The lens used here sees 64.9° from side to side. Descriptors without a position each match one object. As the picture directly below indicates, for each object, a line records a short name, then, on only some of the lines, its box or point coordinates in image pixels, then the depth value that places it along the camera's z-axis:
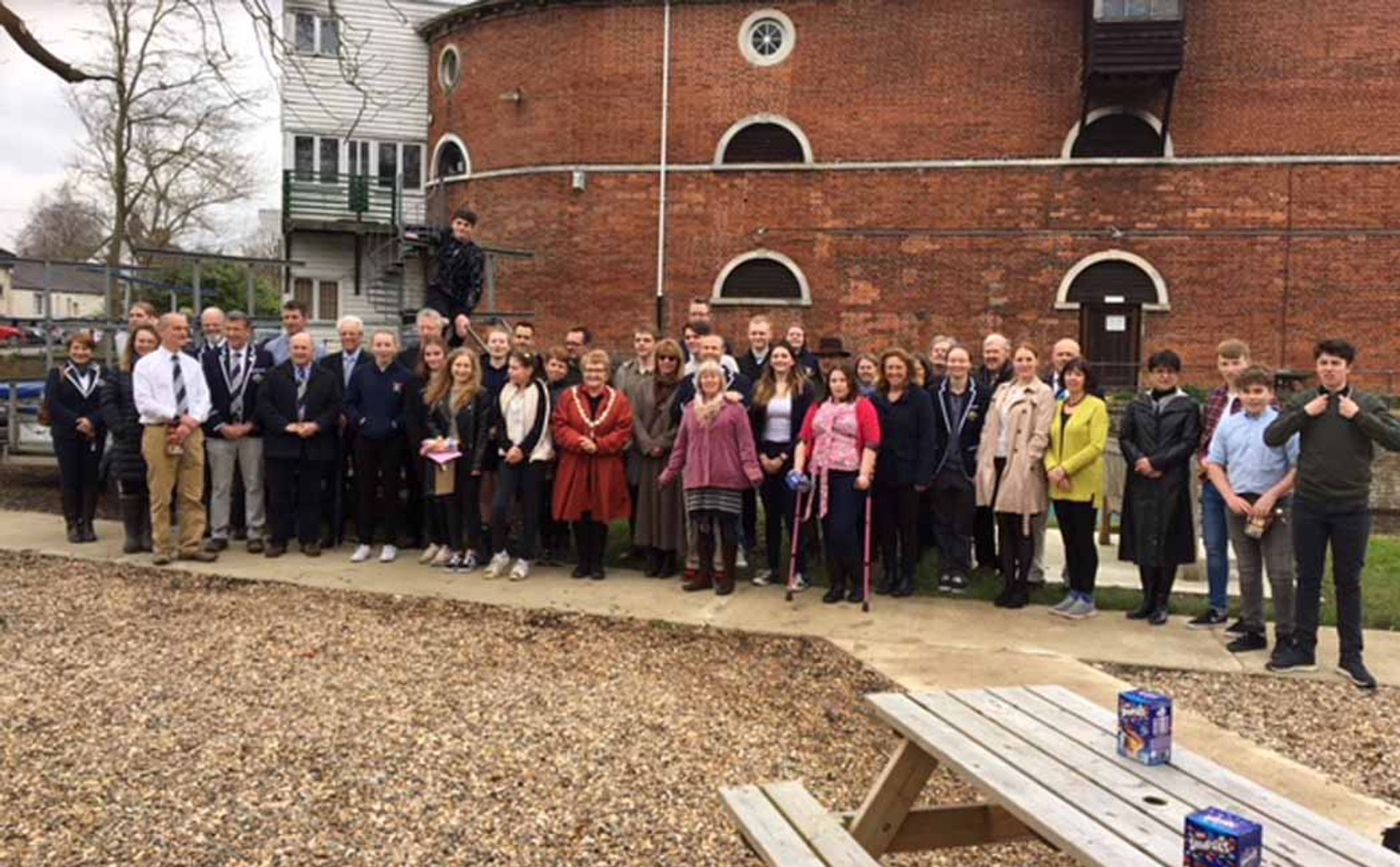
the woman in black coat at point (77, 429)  9.87
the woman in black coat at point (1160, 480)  7.49
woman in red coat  8.57
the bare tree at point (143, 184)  20.62
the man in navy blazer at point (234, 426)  9.30
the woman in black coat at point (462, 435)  8.84
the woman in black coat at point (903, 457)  8.12
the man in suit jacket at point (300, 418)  9.16
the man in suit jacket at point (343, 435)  9.44
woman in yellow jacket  7.73
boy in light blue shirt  6.89
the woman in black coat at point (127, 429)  9.25
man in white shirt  8.80
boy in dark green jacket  6.19
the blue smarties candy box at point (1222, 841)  2.47
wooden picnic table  2.81
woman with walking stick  7.97
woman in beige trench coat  7.89
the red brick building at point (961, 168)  22.12
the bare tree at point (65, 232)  46.05
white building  28.81
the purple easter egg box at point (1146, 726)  3.28
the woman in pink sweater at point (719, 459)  8.17
